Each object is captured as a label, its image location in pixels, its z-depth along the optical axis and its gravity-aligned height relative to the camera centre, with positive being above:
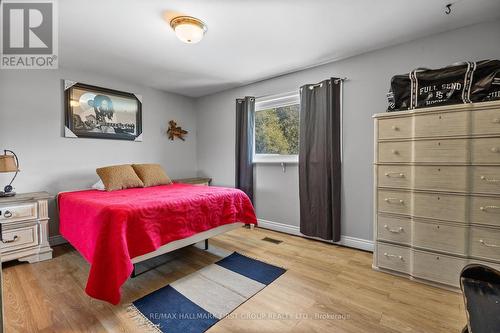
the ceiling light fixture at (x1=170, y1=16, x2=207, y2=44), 1.97 +1.17
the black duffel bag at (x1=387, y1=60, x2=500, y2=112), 1.79 +0.64
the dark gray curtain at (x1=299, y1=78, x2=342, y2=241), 2.87 +0.05
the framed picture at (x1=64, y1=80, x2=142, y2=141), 3.11 +0.74
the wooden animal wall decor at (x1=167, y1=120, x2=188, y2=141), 4.21 +0.59
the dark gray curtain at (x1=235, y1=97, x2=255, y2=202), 3.74 +0.39
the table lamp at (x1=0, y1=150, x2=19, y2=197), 2.35 -0.02
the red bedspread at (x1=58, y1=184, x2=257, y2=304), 1.67 -0.52
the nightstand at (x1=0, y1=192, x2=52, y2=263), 2.36 -0.67
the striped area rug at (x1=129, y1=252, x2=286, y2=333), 1.59 -1.07
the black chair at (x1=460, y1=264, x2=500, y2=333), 0.67 -0.46
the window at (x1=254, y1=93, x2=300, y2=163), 3.42 +0.53
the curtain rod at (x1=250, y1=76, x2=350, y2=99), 2.85 +1.02
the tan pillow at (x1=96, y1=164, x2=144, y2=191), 2.94 -0.18
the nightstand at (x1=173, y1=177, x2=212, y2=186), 3.96 -0.31
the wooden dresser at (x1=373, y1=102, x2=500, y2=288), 1.77 -0.23
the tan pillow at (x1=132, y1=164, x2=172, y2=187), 3.29 -0.17
